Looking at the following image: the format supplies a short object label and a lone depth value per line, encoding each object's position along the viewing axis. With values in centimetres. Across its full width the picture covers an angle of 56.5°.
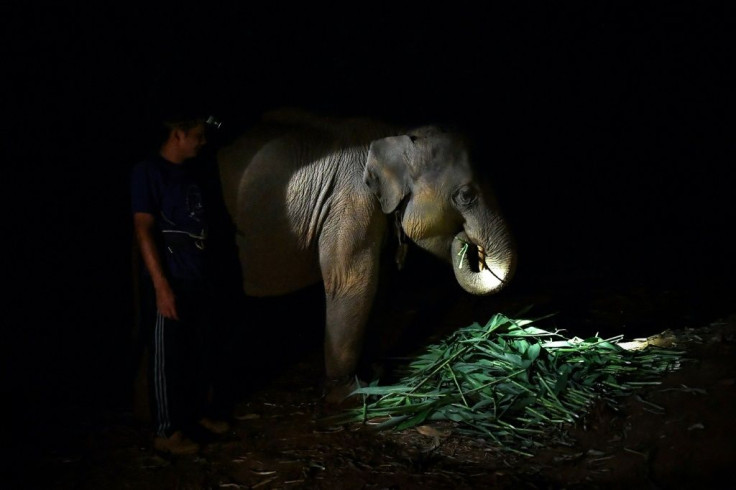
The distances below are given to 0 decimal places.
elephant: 402
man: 353
